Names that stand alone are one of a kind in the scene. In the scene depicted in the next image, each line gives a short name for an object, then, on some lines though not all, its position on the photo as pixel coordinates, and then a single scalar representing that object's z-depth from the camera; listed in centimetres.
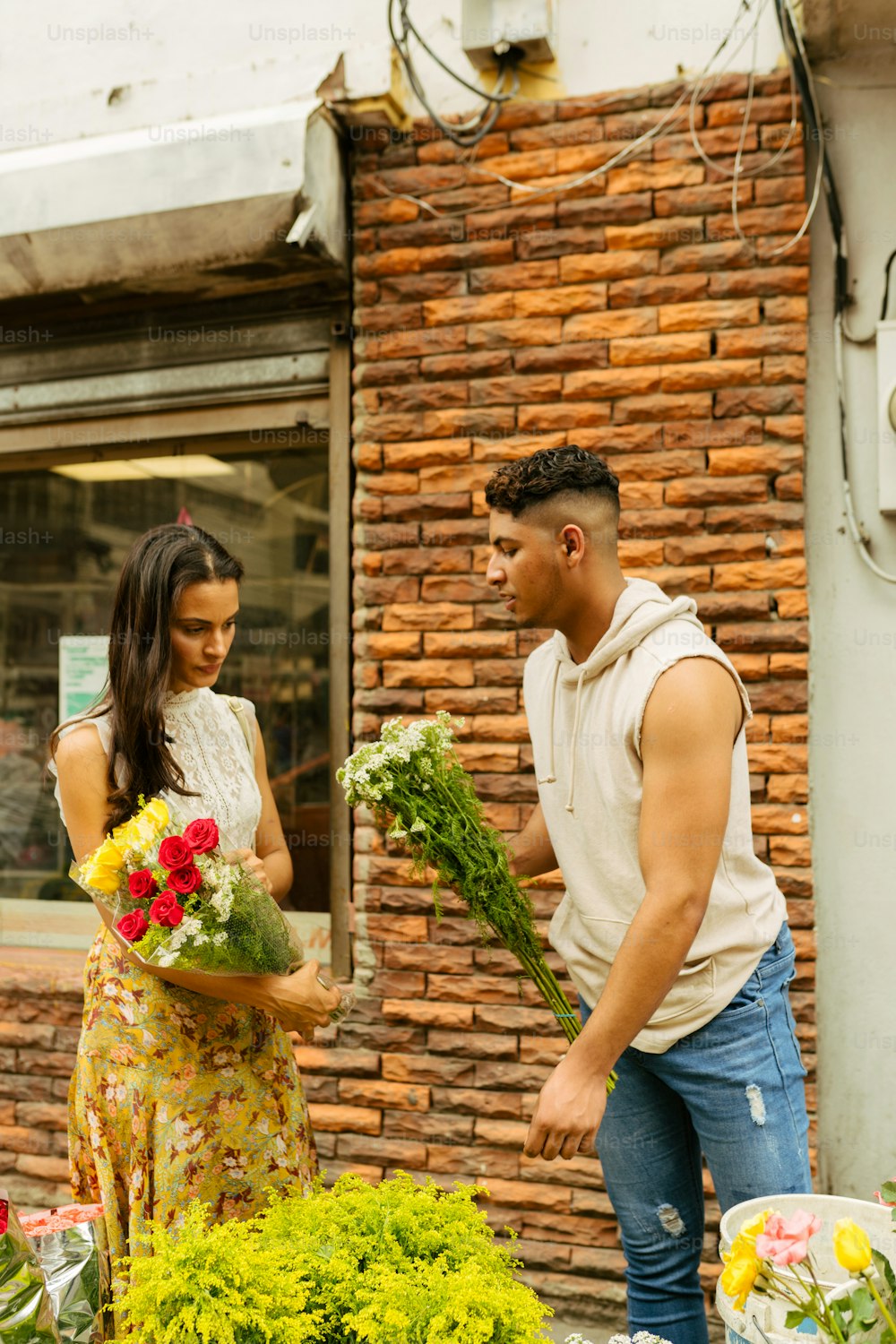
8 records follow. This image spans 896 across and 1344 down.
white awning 391
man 211
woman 242
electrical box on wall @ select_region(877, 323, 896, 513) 362
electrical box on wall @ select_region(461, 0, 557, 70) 386
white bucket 152
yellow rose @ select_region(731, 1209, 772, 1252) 145
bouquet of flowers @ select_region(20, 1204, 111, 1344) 181
